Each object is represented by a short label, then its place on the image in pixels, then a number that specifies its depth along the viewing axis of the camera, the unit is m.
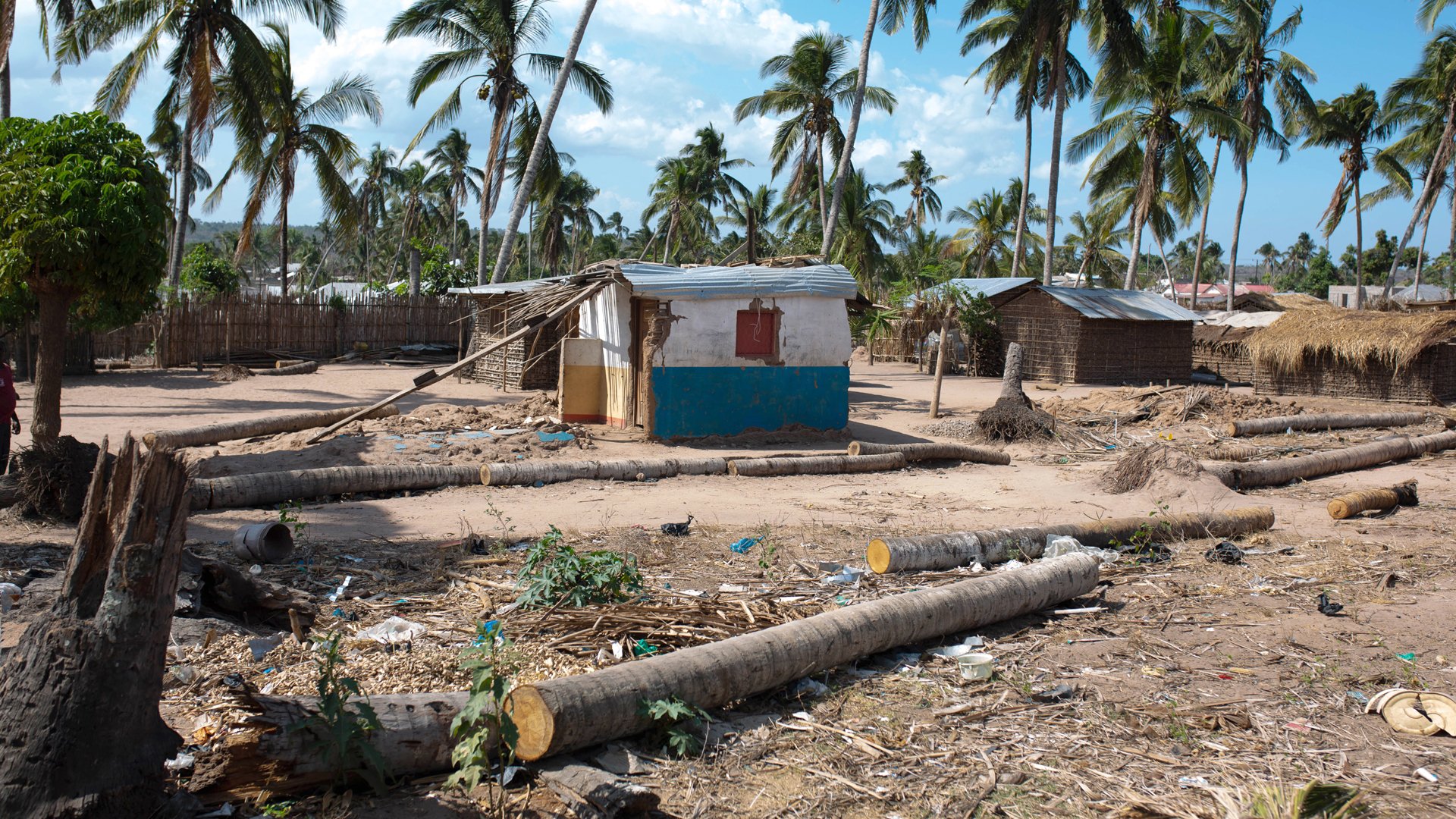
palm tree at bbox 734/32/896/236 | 32.28
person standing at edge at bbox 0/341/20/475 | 8.52
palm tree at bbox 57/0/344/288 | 19.67
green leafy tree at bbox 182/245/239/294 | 26.03
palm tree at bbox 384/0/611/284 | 25.20
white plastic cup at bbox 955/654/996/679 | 5.05
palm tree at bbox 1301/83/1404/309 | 39.44
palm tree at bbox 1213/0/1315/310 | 33.50
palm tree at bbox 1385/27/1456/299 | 35.62
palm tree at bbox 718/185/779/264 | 44.47
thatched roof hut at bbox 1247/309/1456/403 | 22.00
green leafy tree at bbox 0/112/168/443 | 8.82
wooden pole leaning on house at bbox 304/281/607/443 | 12.40
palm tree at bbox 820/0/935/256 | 25.36
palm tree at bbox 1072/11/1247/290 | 29.47
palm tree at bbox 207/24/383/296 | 20.88
